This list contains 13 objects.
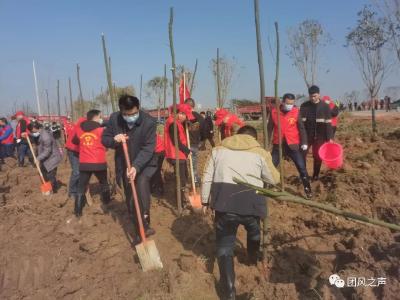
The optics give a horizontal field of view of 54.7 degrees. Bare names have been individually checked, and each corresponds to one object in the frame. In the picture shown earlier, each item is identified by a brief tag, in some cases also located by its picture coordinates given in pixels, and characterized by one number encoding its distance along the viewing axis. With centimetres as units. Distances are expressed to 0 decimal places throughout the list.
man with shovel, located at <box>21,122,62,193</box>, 707
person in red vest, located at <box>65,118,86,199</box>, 612
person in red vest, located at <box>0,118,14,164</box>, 1229
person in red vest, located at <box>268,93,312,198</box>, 577
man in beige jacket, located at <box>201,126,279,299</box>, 332
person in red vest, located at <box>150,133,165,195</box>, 654
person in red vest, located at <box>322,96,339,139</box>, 728
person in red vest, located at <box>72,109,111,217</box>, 559
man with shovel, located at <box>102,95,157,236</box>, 418
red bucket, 592
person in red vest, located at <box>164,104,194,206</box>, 588
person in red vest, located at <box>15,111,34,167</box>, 1127
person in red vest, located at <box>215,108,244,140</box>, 790
